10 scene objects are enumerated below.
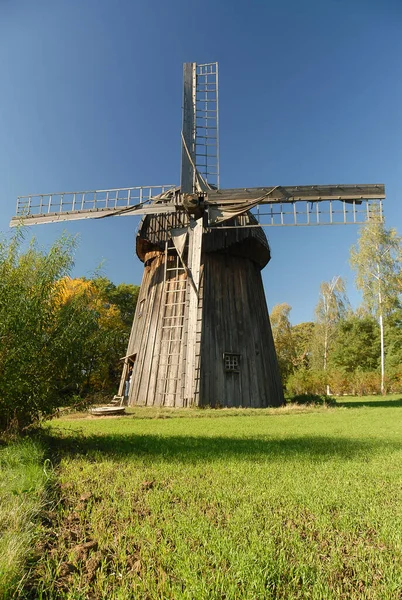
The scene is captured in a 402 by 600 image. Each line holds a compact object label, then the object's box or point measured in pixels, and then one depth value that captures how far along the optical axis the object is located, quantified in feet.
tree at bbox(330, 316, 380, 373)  111.14
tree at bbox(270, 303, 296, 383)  133.59
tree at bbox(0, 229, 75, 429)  18.07
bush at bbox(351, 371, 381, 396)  94.27
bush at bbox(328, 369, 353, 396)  97.60
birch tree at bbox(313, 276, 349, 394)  122.97
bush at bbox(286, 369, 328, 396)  89.56
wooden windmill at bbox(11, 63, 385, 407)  47.09
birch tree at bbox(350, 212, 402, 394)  86.19
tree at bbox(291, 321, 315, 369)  134.82
